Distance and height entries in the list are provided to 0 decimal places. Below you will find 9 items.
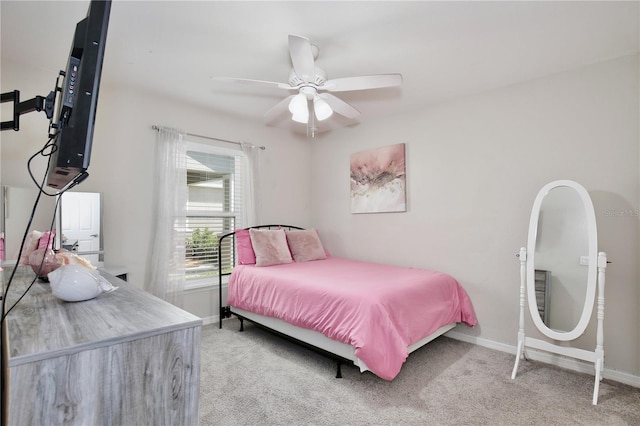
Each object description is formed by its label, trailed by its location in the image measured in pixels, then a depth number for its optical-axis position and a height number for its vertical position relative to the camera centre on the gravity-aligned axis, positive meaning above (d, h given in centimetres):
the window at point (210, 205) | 372 +18
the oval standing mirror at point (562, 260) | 239 -33
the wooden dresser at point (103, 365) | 80 -40
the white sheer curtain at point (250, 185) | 405 +44
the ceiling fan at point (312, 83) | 204 +102
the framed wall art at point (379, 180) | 375 +48
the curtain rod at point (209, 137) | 336 +97
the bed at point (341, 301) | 222 -68
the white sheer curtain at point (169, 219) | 330 +1
